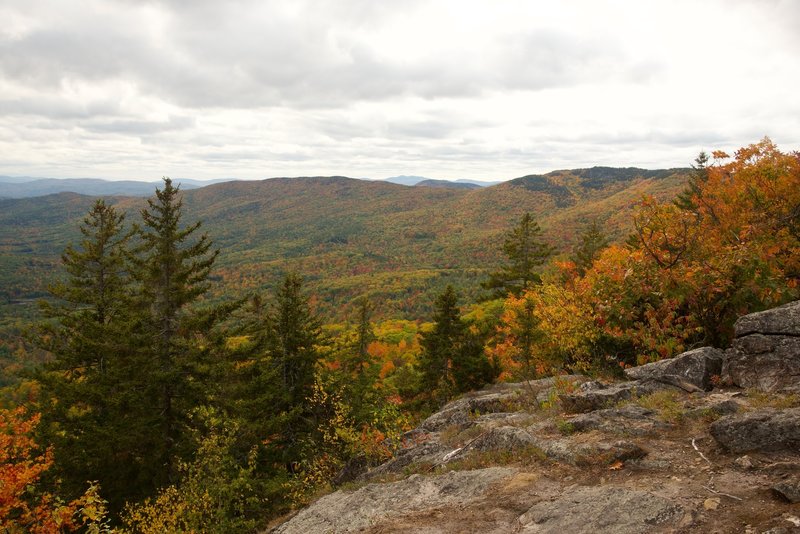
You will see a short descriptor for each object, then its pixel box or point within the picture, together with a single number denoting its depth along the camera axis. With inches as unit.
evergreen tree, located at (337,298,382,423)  919.7
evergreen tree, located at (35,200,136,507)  716.0
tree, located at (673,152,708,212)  1517.8
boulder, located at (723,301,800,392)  372.8
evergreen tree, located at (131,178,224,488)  754.2
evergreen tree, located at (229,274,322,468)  850.1
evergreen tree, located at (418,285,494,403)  1154.5
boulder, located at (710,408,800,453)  269.4
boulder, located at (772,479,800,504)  217.0
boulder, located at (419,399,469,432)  553.0
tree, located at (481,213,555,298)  1572.3
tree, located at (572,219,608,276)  1732.3
